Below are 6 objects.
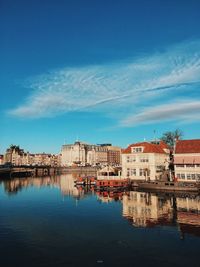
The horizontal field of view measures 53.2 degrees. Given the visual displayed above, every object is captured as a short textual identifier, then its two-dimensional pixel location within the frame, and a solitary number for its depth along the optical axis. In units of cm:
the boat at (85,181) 6963
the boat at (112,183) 5650
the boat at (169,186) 4637
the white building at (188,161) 4980
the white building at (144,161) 5805
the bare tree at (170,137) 7825
